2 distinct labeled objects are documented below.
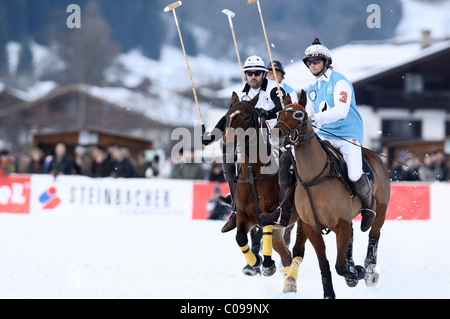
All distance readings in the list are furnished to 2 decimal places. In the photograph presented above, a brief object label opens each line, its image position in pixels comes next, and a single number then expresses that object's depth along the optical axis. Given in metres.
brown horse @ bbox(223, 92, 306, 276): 14.49
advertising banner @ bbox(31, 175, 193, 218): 30.22
